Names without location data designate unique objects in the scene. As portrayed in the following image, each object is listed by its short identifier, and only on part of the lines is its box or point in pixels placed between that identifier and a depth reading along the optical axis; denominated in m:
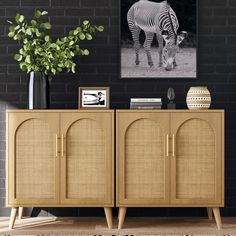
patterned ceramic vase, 4.18
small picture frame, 4.28
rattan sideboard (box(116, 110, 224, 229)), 4.10
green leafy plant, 4.16
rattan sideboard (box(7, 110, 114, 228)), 4.10
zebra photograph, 4.57
